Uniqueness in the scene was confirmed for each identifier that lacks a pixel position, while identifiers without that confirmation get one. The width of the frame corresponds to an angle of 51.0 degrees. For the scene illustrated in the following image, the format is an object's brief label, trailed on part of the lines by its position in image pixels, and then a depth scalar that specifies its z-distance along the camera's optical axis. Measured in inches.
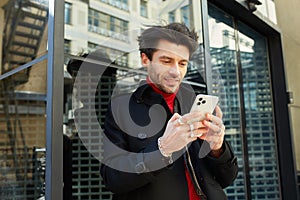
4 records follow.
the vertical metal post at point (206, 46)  91.0
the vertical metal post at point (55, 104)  53.2
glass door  119.1
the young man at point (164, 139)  39.0
